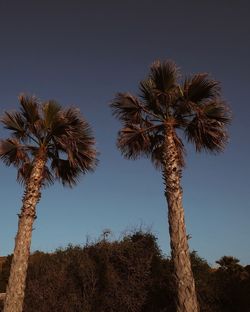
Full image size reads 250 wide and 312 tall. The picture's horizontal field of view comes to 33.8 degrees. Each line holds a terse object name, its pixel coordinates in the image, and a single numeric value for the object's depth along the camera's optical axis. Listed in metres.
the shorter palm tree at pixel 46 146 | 14.98
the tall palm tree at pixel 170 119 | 14.52
